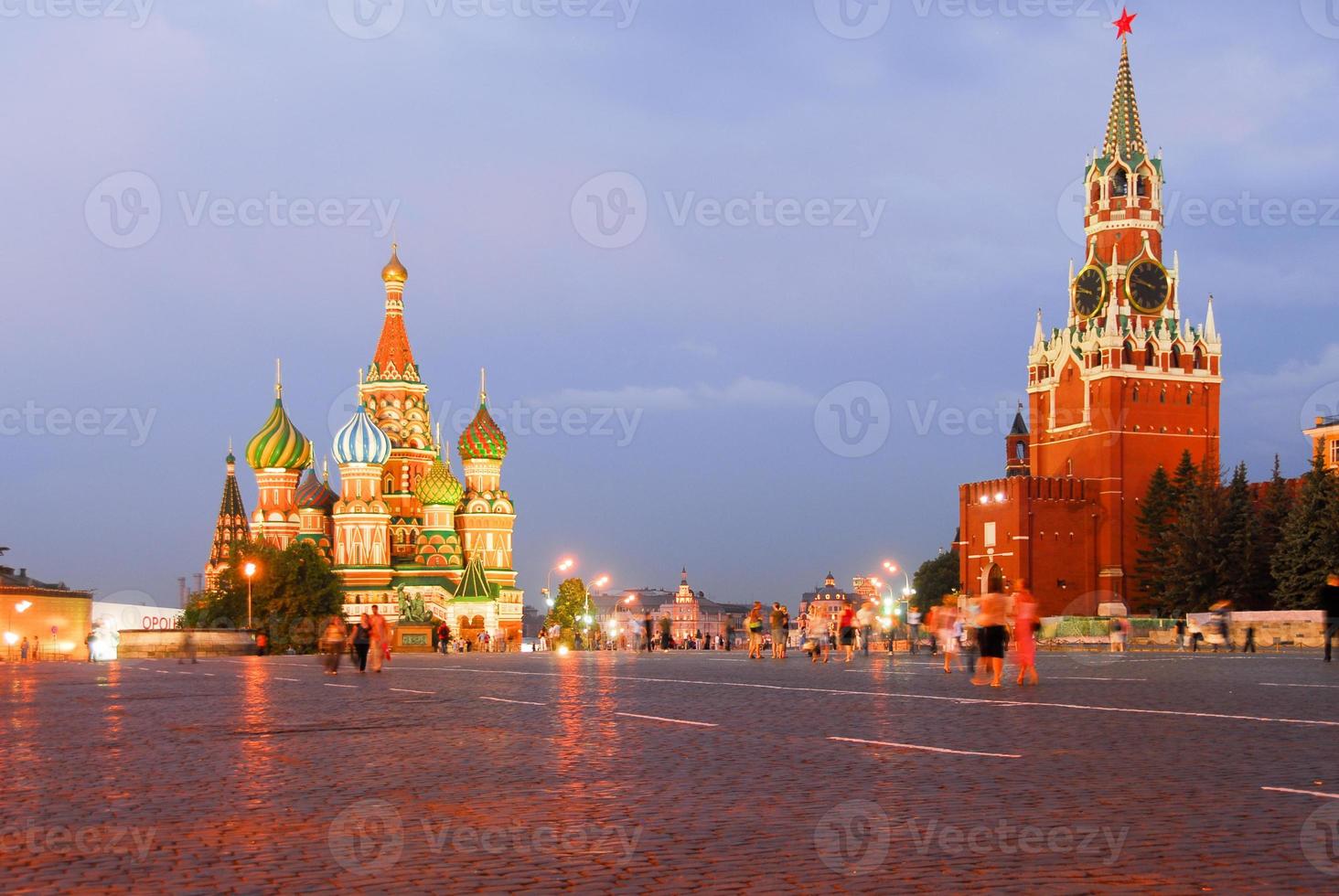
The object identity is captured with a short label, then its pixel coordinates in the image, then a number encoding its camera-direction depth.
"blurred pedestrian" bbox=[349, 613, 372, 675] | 29.91
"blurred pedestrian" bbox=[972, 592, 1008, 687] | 20.56
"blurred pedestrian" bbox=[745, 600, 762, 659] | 34.75
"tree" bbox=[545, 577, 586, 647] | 140.81
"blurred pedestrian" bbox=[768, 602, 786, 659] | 35.12
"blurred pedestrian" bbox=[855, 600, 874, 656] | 39.56
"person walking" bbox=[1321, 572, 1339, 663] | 25.22
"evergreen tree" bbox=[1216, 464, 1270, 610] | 77.00
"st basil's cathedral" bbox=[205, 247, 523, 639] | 108.25
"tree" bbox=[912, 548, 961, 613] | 121.81
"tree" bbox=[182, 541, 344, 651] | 89.06
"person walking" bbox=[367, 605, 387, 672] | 29.61
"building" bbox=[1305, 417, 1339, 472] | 98.06
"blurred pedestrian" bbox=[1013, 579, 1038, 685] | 20.25
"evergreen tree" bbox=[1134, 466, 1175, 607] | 87.75
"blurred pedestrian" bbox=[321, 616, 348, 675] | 29.17
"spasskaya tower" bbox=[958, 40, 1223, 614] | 96.12
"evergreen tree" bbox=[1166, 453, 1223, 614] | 78.06
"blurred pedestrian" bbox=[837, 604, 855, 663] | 33.72
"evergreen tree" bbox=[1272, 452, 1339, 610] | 66.31
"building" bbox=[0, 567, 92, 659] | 87.81
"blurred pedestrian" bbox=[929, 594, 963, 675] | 28.69
